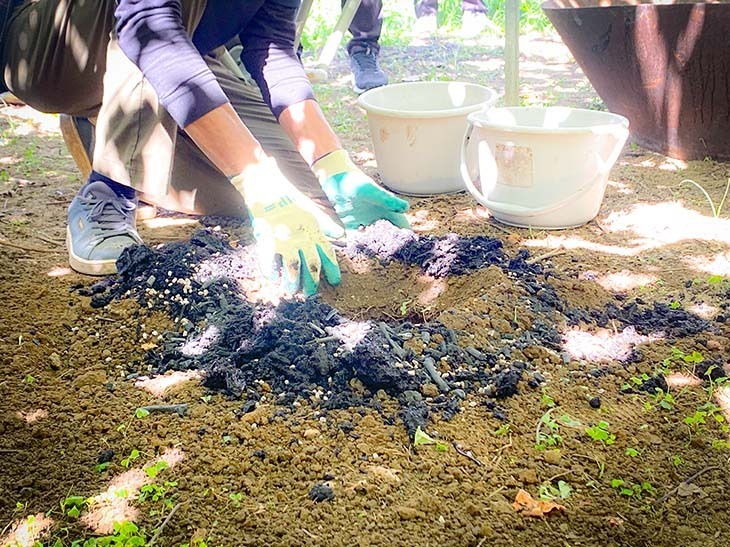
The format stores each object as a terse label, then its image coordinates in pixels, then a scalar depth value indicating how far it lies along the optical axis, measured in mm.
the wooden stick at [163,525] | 1189
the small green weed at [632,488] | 1292
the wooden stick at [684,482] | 1278
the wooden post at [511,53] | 2994
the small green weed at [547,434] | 1422
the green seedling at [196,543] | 1180
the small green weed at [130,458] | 1371
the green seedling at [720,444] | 1395
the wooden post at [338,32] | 3598
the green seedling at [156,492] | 1285
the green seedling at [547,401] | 1535
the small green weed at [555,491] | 1286
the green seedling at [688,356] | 1655
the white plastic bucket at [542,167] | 2404
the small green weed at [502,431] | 1456
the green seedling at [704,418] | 1458
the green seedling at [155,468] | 1331
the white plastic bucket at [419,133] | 2770
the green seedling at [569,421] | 1471
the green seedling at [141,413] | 1510
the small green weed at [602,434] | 1426
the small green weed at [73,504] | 1260
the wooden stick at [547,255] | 2260
